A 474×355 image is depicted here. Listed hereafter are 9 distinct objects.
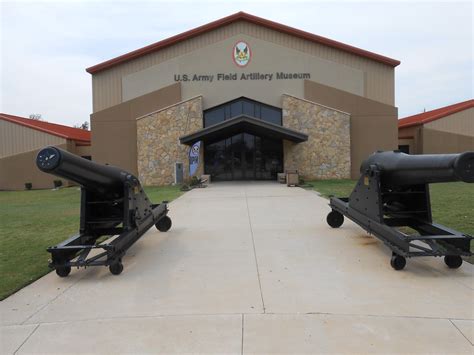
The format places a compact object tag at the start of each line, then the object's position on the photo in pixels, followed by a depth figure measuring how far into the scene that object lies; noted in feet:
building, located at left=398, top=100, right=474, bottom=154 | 92.07
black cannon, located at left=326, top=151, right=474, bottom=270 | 15.19
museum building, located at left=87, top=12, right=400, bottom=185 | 78.02
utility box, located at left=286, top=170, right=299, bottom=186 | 65.00
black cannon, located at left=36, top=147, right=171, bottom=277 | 15.66
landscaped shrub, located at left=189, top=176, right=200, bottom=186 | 68.30
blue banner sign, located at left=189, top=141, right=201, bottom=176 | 69.65
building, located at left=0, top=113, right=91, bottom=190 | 93.20
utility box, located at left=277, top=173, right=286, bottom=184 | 72.74
